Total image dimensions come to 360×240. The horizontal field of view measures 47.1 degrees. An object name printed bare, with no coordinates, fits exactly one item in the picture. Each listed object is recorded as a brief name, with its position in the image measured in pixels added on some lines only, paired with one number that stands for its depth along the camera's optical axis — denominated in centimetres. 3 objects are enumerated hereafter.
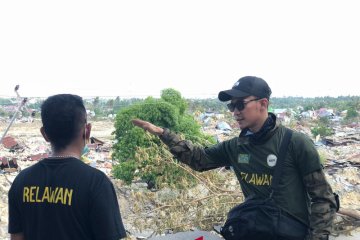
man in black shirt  154
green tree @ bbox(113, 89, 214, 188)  980
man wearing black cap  194
